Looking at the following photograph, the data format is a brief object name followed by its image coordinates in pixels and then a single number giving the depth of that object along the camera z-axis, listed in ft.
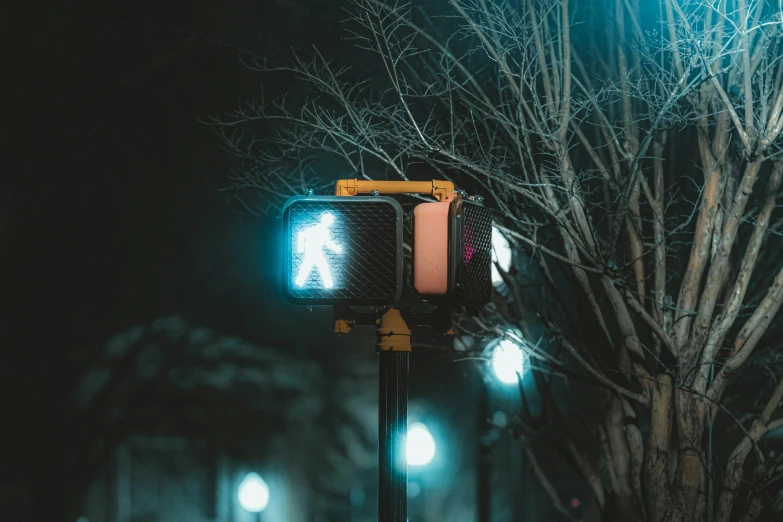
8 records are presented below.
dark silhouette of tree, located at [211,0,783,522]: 45.98
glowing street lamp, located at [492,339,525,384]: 66.49
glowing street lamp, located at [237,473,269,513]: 70.08
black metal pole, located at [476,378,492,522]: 69.36
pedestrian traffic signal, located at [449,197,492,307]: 22.16
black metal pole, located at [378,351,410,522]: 22.58
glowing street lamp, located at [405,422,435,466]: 69.97
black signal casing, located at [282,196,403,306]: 22.50
